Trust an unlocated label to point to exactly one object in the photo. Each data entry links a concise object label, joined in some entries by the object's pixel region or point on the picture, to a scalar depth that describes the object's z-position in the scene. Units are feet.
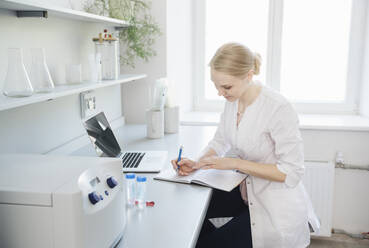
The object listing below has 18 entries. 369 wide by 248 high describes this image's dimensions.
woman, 4.92
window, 9.66
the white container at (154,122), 7.16
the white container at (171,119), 7.57
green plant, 7.06
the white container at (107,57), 6.48
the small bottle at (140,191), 4.20
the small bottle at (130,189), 4.22
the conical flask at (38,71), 4.40
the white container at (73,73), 5.30
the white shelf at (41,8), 3.79
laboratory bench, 3.43
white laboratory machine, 2.68
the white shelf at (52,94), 3.58
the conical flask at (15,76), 3.98
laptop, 5.28
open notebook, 4.75
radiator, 8.63
